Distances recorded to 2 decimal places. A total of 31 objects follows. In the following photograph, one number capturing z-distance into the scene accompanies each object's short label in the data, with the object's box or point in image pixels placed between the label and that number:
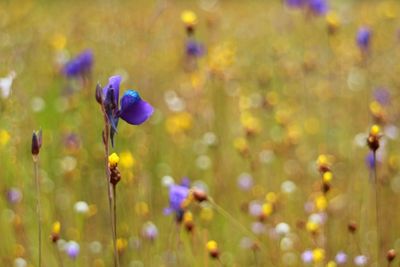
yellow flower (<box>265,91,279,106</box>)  6.29
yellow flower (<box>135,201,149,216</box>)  4.40
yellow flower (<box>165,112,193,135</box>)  6.23
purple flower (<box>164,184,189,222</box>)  3.72
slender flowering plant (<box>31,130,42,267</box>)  2.92
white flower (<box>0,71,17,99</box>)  4.30
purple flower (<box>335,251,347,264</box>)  3.74
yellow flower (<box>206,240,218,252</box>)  3.43
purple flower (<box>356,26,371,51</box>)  5.50
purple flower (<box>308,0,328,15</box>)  6.65
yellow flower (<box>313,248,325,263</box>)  3.68
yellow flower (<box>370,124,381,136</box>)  3.07
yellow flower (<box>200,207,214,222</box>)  4.82
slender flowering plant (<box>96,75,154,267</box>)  2.70
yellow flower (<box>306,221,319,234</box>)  3.68
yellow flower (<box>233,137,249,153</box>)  4.74
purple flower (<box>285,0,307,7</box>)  6.69
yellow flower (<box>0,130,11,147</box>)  4.86
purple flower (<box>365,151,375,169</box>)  4.49
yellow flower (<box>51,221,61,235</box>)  3.26
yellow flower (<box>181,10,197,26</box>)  4.94
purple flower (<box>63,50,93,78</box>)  5.84
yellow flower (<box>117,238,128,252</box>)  3.96
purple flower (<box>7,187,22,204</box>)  4.73
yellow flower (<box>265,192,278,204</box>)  4.30
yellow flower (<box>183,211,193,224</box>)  3.64
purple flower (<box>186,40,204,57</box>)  6.32
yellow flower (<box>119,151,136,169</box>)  4.50
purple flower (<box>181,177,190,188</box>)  4.12
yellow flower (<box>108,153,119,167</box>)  2.71
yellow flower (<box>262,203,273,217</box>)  4.03
